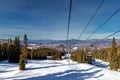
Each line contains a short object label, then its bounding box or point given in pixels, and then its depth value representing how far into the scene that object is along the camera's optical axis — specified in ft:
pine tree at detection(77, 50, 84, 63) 104.06
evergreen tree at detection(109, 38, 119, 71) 70.18
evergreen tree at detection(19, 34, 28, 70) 56.93
